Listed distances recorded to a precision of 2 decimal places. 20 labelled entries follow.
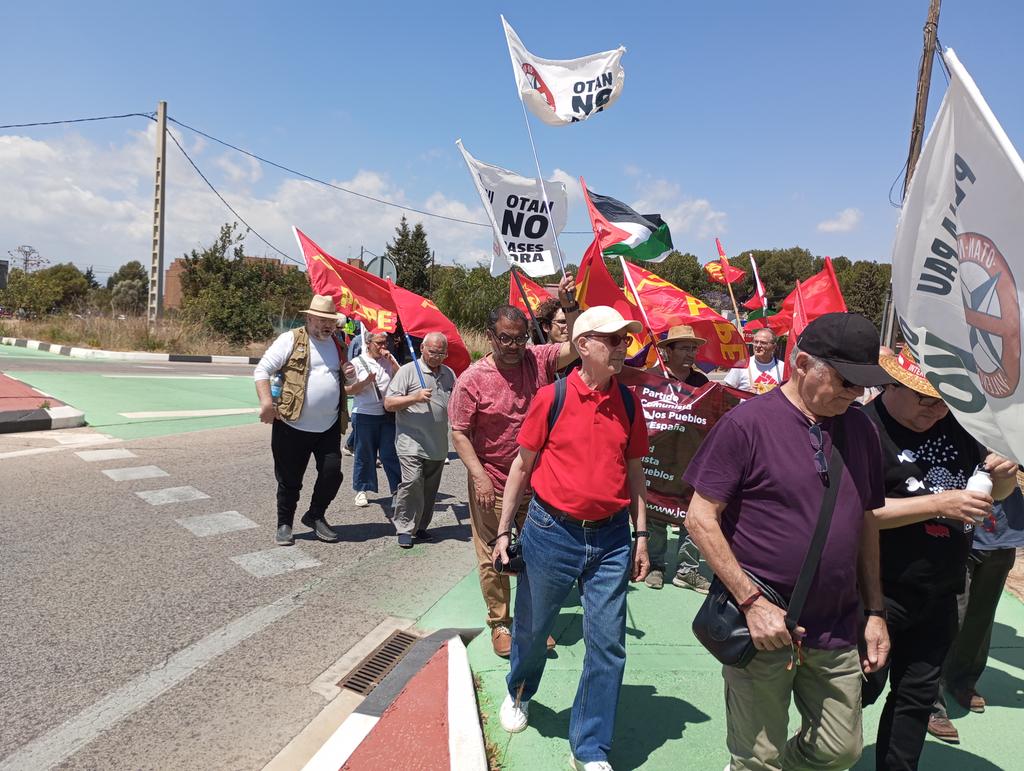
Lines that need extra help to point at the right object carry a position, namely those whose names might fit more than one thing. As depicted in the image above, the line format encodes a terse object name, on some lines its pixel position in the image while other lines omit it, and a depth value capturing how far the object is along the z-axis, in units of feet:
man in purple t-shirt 7.23
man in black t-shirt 8.54
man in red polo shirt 9.23
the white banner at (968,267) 5.19
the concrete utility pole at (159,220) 73.31
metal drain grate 11.84
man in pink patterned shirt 12.77
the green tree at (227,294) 78.33
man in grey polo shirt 18.94
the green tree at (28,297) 95.71
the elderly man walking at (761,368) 23.50
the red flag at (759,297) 36.25
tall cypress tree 144.36
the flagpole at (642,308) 16.57
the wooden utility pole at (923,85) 42.91
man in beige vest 17.56
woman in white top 22.66
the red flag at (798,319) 19.70
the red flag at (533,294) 26.63
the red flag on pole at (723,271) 31.07
